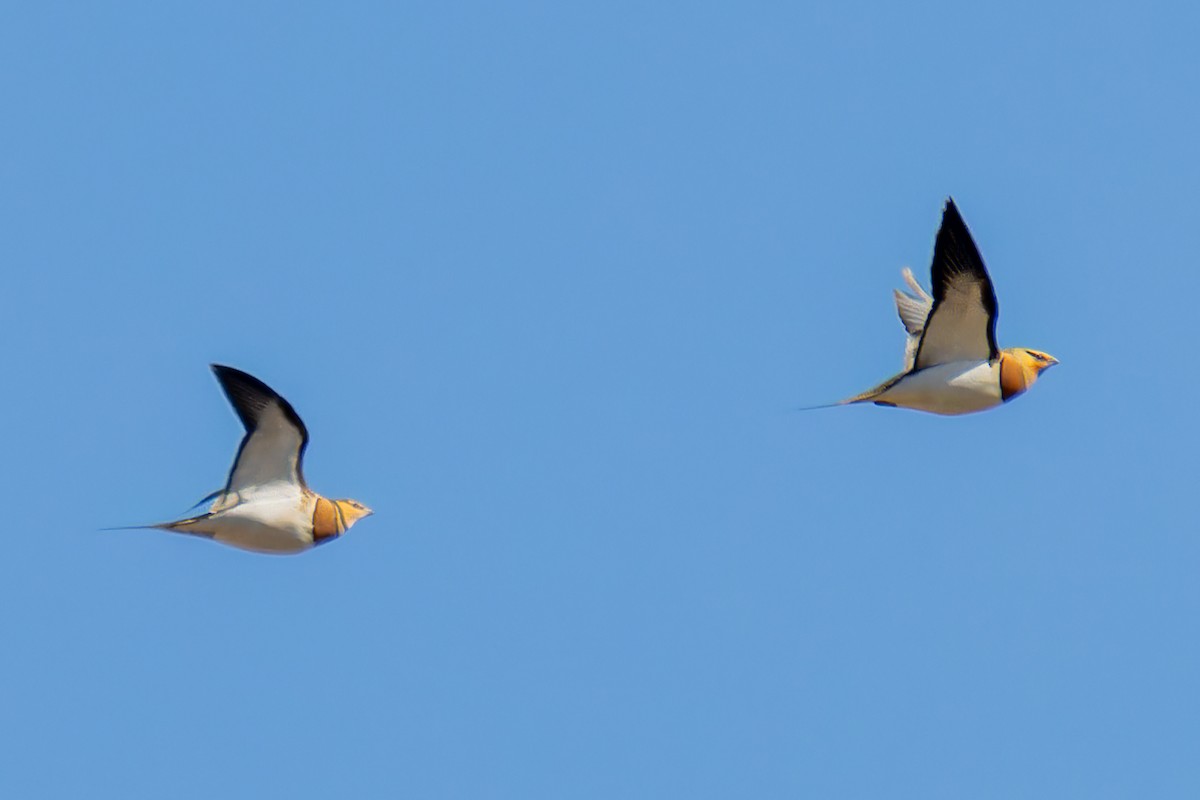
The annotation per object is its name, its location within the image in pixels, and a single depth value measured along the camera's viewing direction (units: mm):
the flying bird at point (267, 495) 23031
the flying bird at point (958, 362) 24578
